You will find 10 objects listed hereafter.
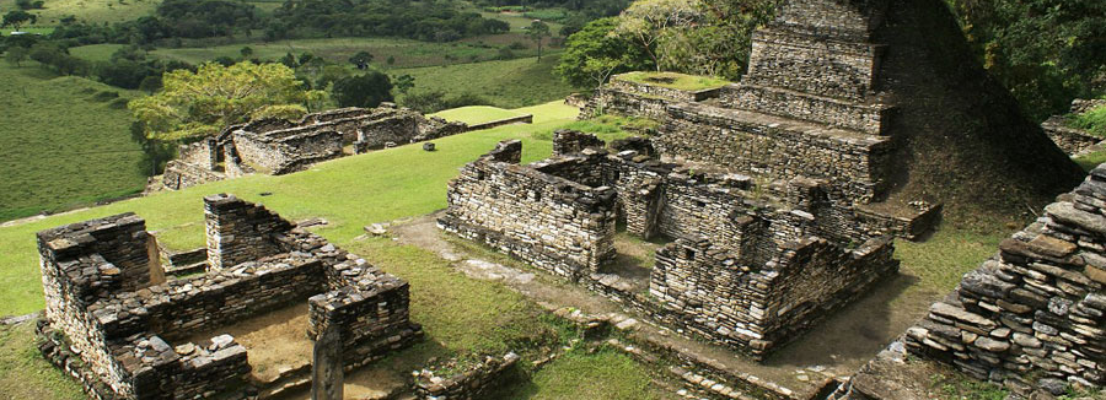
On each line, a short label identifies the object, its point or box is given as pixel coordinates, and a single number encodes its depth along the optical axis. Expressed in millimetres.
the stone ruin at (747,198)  11945
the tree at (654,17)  42875
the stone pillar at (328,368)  8594
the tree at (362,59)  102250
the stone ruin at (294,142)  26062
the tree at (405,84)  87388
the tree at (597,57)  45656
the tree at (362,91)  68188
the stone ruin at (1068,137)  22281
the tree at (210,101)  41875
